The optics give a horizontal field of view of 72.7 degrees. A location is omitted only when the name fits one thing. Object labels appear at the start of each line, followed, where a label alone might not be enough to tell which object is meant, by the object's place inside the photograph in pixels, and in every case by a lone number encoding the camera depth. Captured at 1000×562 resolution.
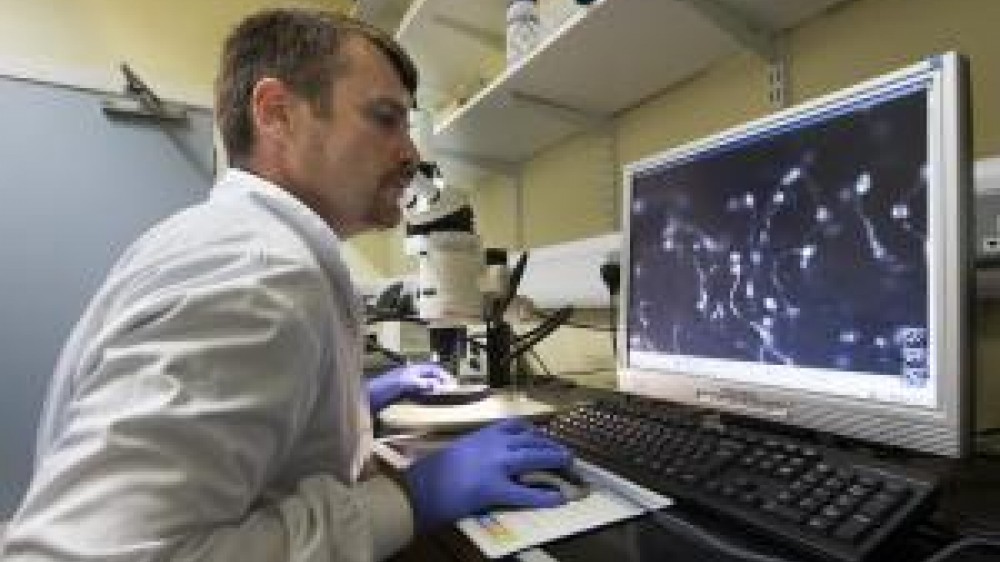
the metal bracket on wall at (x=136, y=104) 2.80
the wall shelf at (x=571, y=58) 1.19
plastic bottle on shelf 1.48
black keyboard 0.50
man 0.50
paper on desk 0.57
